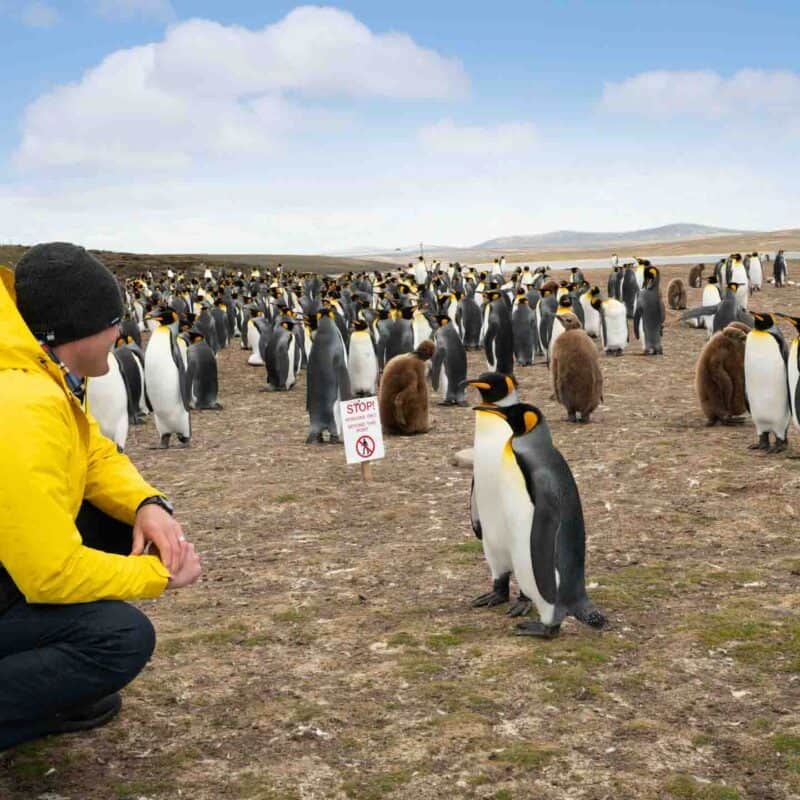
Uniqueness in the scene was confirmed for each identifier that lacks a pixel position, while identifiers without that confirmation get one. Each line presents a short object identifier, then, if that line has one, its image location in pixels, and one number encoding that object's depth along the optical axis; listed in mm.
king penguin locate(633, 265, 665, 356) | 16141
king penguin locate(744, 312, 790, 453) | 8367
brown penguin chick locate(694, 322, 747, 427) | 9492
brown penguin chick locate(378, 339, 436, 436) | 10000
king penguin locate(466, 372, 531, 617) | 4742
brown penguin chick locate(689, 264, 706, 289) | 32469
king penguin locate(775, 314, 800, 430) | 8047
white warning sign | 7543
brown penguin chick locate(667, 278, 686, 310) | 24703
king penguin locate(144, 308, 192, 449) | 10430
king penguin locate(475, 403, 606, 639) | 4223
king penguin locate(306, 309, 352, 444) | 10281
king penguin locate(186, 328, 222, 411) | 12953
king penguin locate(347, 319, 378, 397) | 13344
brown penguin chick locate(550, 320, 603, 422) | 10047
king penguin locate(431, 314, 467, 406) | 12258
